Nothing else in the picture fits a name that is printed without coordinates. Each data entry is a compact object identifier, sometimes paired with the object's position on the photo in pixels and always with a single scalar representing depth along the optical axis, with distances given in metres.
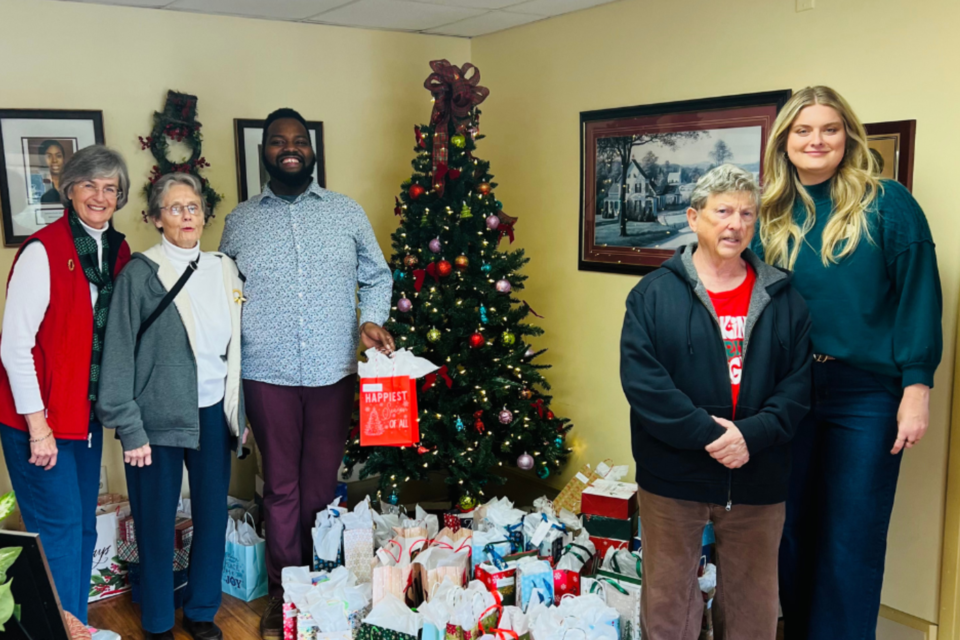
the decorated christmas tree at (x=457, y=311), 3.30
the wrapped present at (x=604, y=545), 2.95
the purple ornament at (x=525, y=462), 3.39
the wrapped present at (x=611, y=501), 2.96
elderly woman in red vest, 2.24
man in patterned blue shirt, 2.67
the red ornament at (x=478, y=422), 3.33
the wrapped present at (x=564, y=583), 2.66
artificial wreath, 3.40
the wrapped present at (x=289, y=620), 2.63
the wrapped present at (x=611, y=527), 2.95
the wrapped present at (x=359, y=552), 2.85
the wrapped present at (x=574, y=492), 3.25
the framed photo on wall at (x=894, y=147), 2.46
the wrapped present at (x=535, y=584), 2.62
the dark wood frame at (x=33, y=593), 1.09
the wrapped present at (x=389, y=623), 2.50
